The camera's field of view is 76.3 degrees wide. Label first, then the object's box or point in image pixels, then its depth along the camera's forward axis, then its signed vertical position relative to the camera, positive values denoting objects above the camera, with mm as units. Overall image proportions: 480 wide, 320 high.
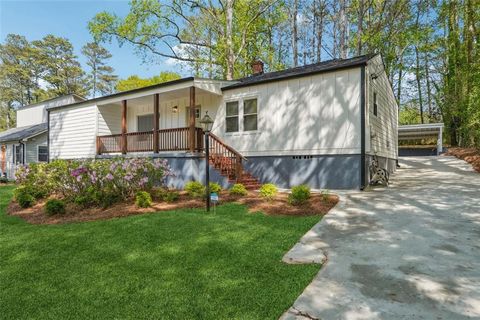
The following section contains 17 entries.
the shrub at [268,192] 7547 -773
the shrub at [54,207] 7270 -1092
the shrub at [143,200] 7516 -962
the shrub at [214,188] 8353 -744
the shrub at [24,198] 8727 -1055
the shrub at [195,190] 8480 -821
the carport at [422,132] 21720 +2229
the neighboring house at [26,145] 19078 +1100
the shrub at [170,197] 8141 -962
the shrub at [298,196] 6938 -808
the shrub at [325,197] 7073 -849
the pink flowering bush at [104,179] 7914 -465
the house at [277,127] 9117 +1164
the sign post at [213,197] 6197 -736
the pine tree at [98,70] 42906 +13076
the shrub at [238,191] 8484 -839
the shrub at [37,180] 9516 -589
